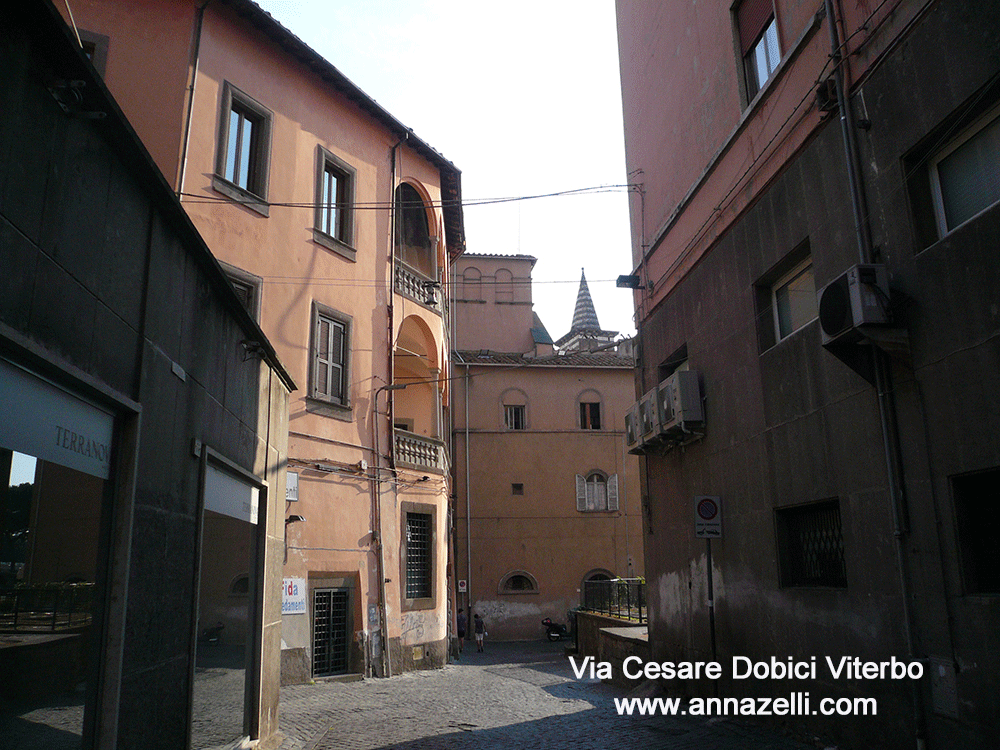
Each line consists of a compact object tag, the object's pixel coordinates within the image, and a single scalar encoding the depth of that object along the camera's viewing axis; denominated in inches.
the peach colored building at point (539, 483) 1259.2
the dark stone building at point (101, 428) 139.4
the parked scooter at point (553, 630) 1183.6
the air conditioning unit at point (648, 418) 499.7
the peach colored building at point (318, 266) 557.9
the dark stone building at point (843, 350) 233.9
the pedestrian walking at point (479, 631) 1035.3
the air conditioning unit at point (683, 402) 446.0
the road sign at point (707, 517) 400.8
